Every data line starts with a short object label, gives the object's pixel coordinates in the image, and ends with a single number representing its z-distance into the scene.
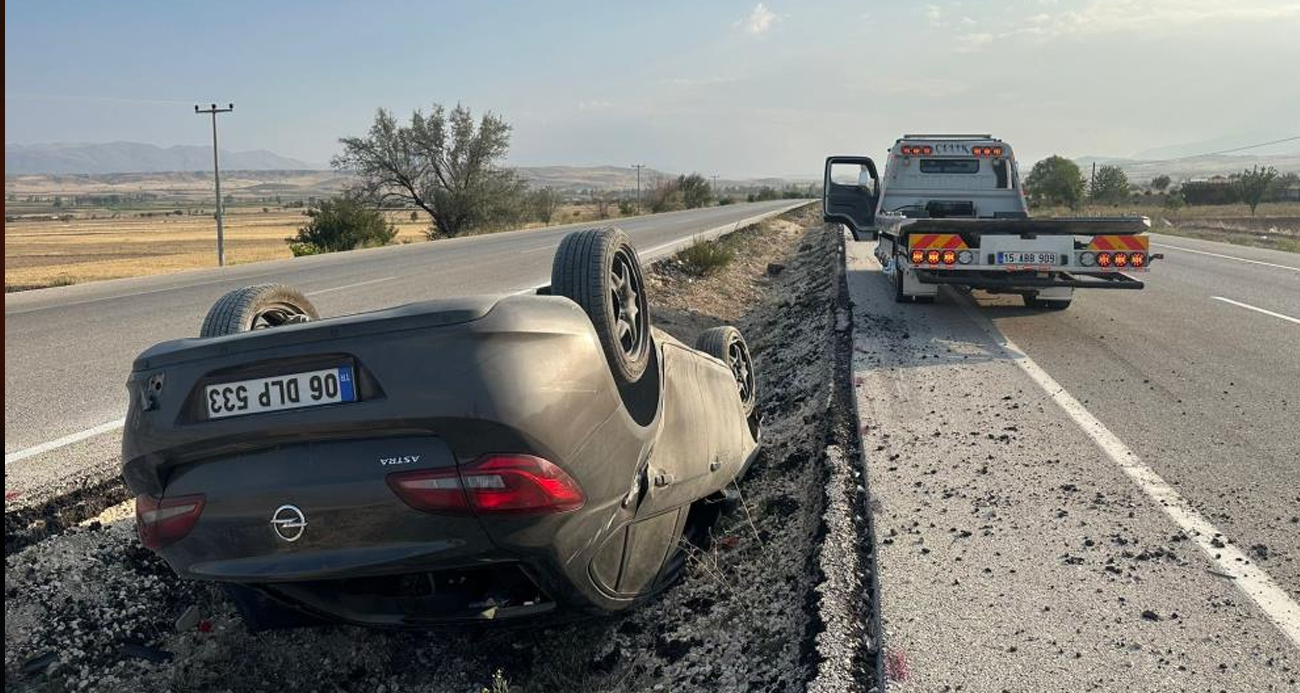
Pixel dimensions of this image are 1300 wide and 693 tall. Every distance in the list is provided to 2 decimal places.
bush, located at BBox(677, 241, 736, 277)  14.96
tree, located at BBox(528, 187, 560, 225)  55.75
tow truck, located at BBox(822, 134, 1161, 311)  8.21
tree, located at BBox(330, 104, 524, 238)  47.16
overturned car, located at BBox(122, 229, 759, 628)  2.29
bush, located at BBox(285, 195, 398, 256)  33.72
